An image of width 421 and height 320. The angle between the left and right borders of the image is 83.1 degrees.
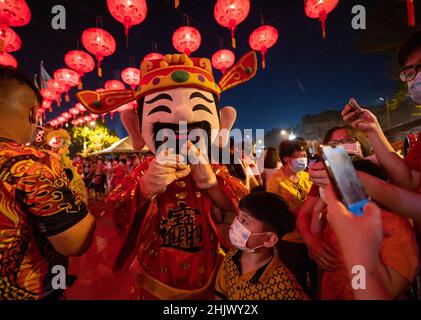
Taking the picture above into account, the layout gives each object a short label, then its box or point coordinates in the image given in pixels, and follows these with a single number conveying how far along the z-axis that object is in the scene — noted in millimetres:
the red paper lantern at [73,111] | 19119
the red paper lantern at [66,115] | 22525
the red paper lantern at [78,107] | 17969
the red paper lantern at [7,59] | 6258
